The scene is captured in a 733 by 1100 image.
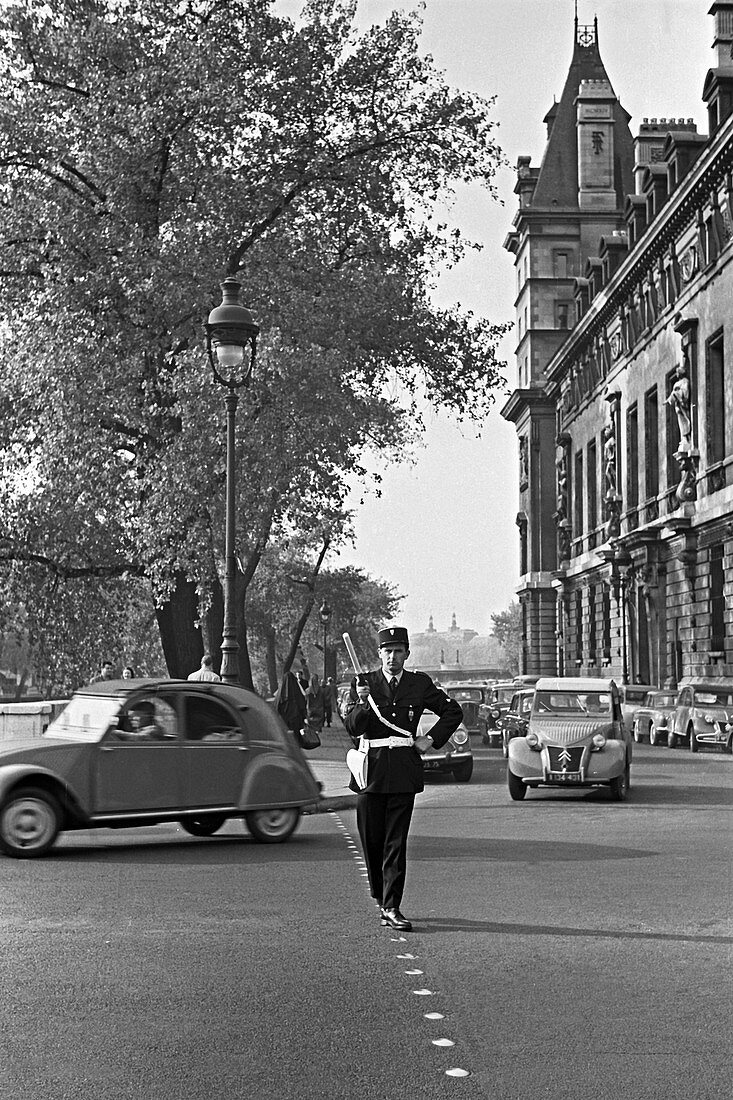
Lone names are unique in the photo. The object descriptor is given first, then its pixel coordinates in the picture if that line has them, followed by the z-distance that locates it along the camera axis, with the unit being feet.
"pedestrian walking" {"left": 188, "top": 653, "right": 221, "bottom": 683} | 70.38
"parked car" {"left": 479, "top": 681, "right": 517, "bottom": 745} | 123.75
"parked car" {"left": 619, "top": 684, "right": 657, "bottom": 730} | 139.03
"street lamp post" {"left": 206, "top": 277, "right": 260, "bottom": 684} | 67.31
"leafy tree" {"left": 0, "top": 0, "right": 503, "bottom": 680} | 89.51
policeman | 33.22
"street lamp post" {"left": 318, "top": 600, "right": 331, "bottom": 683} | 198.70
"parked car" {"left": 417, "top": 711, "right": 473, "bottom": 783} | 83.30
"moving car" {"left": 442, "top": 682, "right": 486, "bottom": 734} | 115.65
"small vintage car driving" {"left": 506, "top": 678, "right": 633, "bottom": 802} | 69.10
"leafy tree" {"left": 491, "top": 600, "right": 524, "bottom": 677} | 540.52
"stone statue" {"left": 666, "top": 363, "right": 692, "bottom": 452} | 169.78
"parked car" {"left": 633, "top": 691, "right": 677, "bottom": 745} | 129.70
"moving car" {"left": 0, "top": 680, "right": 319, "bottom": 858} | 46.26
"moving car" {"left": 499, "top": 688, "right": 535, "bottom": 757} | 96.84
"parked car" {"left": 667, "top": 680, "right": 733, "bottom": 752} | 117.80
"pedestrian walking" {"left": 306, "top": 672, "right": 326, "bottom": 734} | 144.36
